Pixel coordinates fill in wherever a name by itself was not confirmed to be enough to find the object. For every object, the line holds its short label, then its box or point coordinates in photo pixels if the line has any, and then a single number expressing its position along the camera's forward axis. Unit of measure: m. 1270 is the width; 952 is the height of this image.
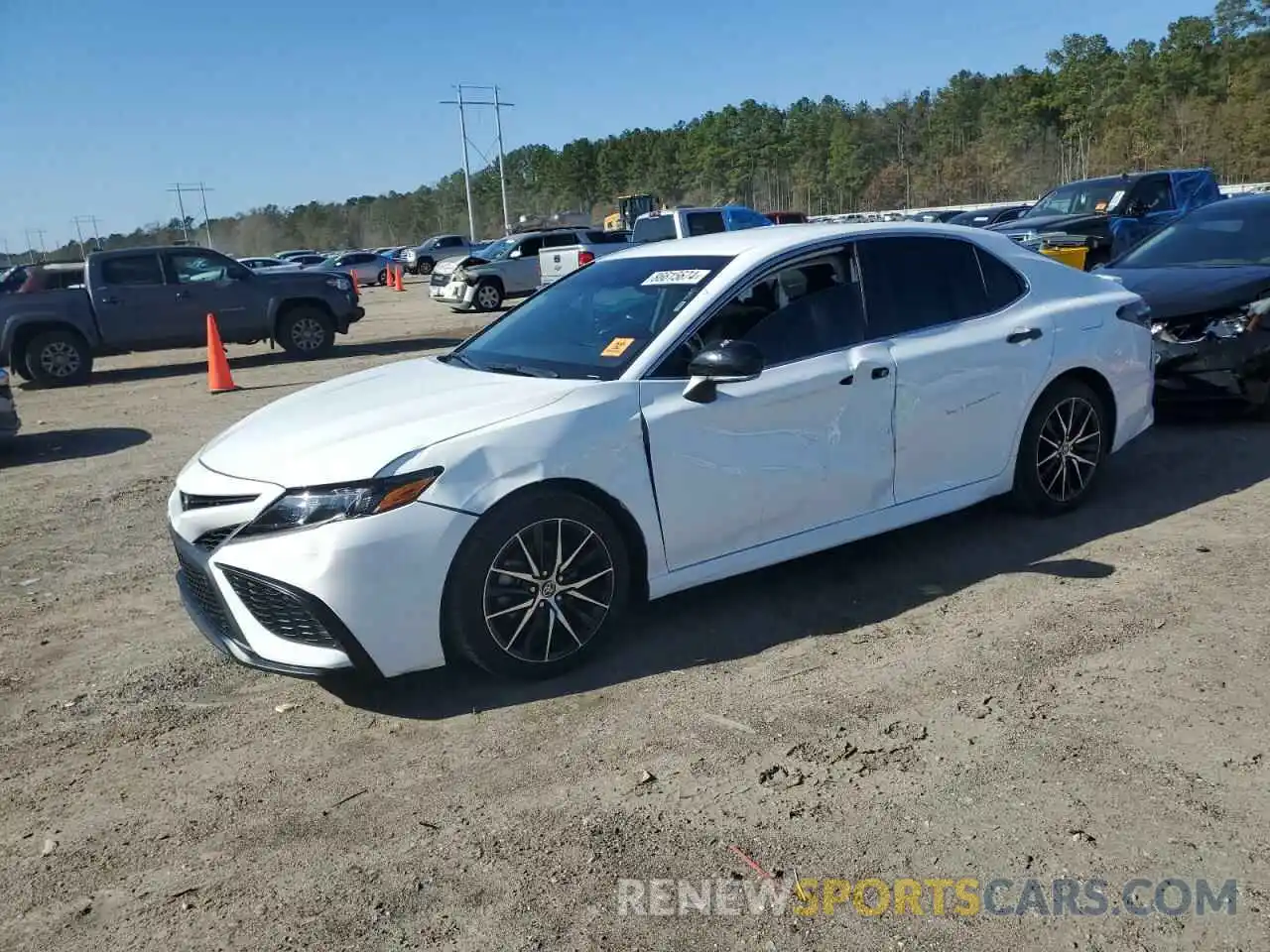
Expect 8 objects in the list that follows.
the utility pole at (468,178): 68.44
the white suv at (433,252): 48.66
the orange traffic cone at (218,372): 13.29
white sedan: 3.77
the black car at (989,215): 24.45
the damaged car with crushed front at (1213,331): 7.16
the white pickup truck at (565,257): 21.92
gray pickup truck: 14.75
